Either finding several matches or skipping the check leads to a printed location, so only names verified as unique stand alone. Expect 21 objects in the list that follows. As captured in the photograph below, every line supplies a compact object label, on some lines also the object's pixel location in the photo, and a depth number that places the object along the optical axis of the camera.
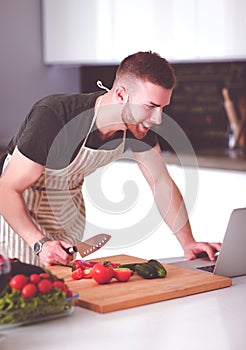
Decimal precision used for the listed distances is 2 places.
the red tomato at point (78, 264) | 2.17
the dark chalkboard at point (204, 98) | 4.65
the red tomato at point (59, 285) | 1.74
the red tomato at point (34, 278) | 1.71
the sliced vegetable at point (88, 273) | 2.13
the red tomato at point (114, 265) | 2.20
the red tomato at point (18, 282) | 1.68
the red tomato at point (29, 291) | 1.67
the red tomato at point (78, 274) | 2.12
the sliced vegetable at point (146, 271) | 2.12
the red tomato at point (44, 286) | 1.70
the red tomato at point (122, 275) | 2.08
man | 2.40
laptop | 2.16
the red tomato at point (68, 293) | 1.78
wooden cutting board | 1.91
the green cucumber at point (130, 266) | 2.18
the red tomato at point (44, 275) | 1.74
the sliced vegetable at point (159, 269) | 2.13
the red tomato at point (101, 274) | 2.04
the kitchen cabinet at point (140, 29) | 4.07
